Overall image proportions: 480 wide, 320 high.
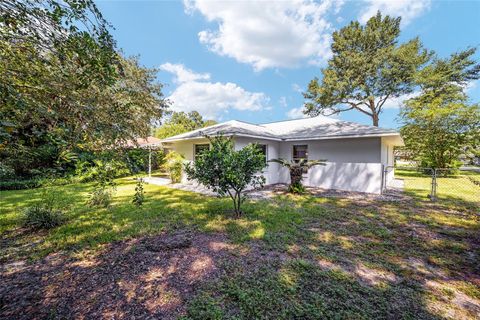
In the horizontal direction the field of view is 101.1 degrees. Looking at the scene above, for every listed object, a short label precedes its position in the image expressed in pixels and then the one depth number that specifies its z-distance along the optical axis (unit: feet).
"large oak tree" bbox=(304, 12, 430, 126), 61.53
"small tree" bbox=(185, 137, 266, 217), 17.15
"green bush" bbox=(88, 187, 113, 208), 22.30
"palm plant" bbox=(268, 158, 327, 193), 29.37
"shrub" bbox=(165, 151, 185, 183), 39.14
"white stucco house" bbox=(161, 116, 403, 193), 30.55
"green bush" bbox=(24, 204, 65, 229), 16.03
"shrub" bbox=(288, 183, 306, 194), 29.35
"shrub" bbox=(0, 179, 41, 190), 34.24
